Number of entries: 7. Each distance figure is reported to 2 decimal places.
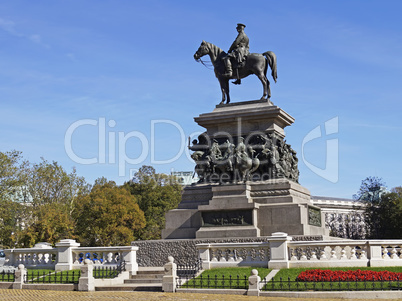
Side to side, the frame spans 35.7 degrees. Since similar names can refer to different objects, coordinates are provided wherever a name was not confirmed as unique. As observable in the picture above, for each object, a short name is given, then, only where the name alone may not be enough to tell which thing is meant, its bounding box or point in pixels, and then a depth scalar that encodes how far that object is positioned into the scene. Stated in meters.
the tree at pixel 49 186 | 67.75
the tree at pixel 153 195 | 73.75
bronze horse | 33.62
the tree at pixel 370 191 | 81.12
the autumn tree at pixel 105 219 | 64.94
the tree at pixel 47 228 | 60.88
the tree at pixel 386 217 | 69.44
